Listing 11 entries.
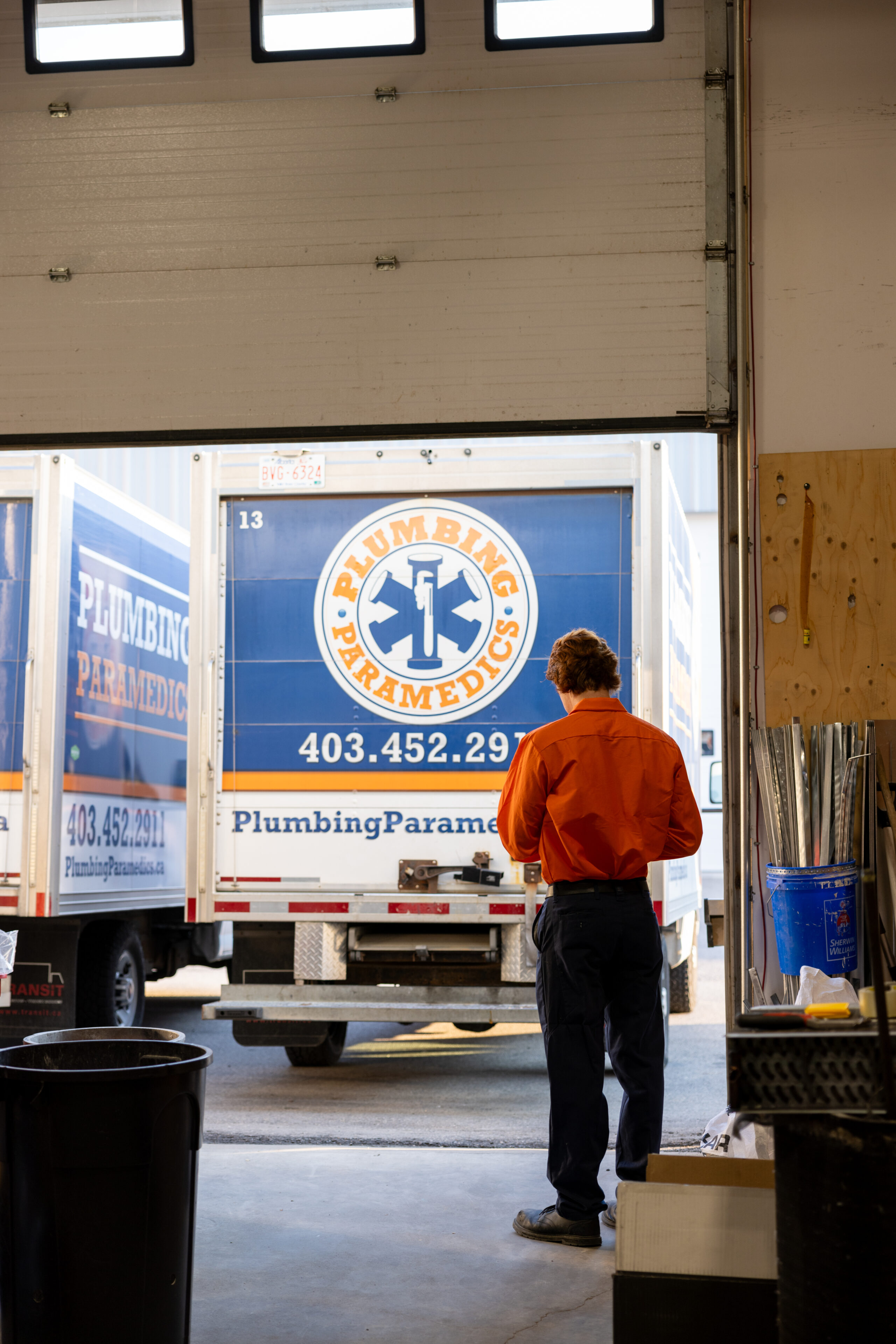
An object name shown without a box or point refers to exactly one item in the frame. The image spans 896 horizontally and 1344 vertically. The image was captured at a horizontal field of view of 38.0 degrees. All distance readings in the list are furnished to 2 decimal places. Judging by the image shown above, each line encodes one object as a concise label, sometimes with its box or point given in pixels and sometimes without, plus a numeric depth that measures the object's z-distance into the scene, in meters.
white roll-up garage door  4.83
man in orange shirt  4.31
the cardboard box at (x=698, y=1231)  2.85
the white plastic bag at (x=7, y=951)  4.32
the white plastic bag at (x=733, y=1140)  3.89
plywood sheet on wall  4.52
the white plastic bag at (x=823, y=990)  3.81
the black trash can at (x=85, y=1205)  3.10
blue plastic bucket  4.00
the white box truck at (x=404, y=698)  6.93
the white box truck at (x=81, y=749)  7.44
